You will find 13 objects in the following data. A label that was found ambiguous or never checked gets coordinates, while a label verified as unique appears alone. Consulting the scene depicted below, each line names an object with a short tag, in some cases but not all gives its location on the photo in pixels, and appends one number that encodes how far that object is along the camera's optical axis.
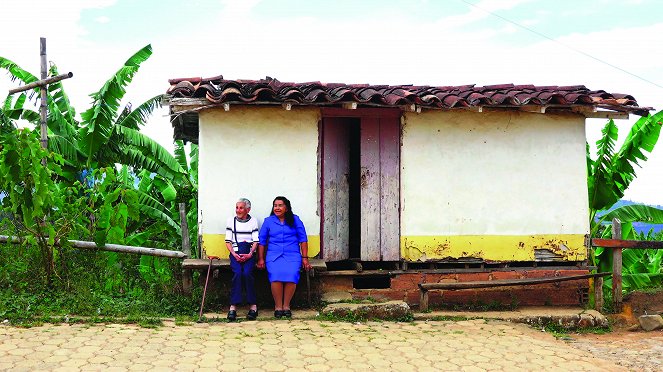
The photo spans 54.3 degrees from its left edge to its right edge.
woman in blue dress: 7.93
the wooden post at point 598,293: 8.91
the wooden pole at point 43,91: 9.11
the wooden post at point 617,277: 8.92
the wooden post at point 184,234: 8.45
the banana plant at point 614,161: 9.89
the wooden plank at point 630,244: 8.78
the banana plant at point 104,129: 11.72
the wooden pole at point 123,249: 8.26
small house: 8.27
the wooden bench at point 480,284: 8.22
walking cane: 7.62
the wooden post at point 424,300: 8.29
